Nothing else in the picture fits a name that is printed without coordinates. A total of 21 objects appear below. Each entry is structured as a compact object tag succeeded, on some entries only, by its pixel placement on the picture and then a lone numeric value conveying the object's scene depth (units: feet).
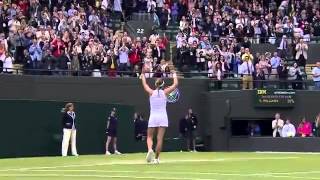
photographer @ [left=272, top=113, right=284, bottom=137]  119.29
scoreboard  123.03
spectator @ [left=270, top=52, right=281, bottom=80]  125.90
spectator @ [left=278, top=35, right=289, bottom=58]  133.11
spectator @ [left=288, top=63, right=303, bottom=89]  124.67
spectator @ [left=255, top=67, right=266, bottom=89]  123.65
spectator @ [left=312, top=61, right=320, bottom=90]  123.54
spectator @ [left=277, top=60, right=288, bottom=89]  123.65
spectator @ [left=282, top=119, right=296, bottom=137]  118.21
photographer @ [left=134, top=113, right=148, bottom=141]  108.08
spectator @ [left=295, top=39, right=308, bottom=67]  130.62
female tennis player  62.80
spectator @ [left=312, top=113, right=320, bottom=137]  115.98
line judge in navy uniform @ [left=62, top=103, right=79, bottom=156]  91.71
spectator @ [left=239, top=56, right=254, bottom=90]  122.42
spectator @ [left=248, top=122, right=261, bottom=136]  123.54
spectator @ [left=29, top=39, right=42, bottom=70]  107.45
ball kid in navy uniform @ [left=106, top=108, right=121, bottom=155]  99.40
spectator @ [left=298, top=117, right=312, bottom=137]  118.93
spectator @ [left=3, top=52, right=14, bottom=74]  104.46
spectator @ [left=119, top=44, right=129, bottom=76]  115.34
